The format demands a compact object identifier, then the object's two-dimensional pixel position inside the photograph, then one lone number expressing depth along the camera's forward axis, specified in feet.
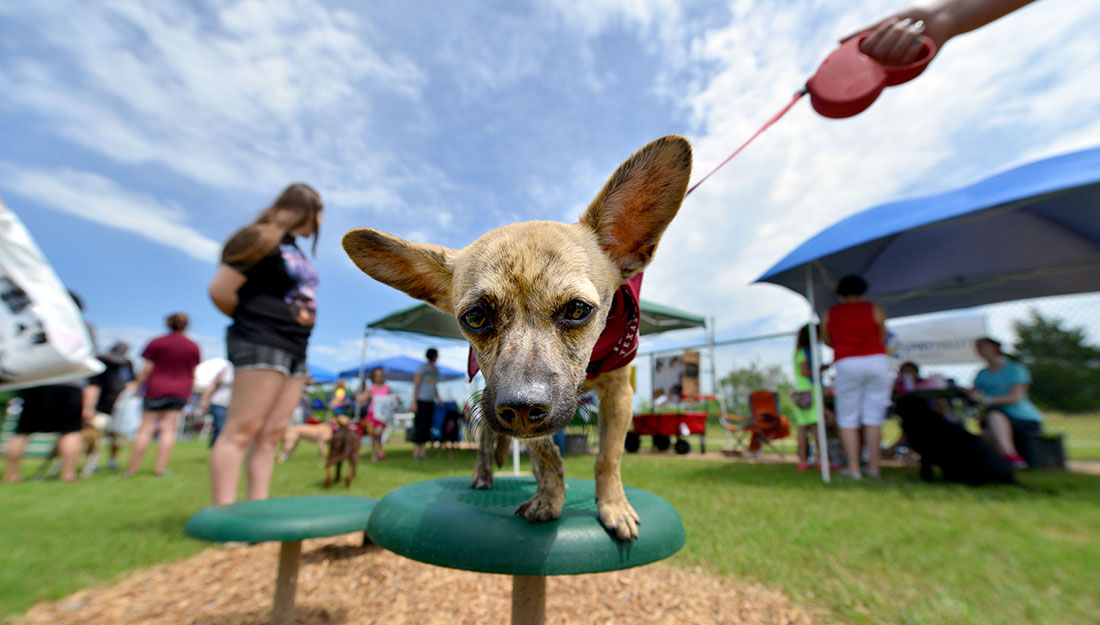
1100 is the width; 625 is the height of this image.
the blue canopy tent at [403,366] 57.00
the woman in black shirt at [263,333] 9.12
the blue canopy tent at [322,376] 63.61
